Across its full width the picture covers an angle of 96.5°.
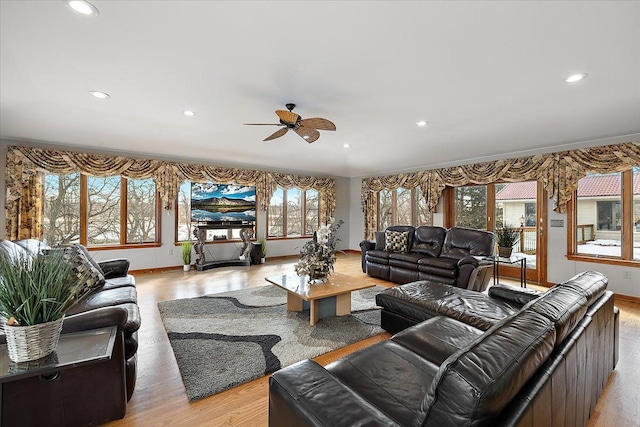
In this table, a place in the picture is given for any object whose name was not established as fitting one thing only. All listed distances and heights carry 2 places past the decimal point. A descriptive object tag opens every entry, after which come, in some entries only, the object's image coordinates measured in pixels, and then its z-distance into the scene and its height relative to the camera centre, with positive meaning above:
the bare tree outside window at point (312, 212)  8.17 +0.05
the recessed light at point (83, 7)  1.67 +1.23
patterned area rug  2.30 -1.25
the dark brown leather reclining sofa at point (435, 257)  4.22 -0.73
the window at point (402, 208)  6.99 +0.15
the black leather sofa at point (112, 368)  1.68 -0.95
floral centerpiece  3.42 -0.54
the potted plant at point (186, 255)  6.00 -0.87
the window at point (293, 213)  7.59 +0.02
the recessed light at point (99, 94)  2.91 +1.24
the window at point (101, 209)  5.14 +0.08
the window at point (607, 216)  4.25 -0.03
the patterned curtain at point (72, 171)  4.68 +0.80
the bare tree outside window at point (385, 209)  7.87 +0.13
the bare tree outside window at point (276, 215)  7.52 -0.04
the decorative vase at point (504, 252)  4.26 -0.57
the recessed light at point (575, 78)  2.47 +1.21
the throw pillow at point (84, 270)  2.64 -0.56
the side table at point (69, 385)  1.37 -0.97
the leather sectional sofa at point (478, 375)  0.89 -0.70
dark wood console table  6.07 -0.67
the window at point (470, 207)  5.89 +0.15
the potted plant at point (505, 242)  4.27 -0.43
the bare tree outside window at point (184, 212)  6.27 +0.03
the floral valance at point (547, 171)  4.21 +0.78
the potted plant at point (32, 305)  1.35 -0.45
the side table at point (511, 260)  4.12 -0.67
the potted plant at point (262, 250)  6.87 -0.88
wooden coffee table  3.14 -0.87
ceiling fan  2.99 +0.98
